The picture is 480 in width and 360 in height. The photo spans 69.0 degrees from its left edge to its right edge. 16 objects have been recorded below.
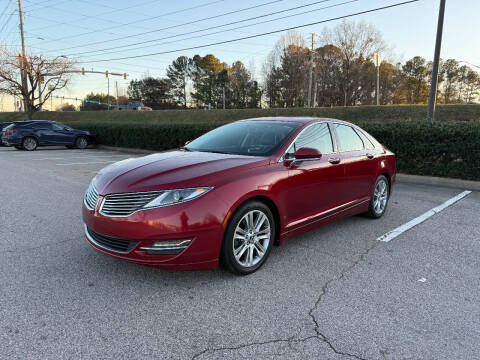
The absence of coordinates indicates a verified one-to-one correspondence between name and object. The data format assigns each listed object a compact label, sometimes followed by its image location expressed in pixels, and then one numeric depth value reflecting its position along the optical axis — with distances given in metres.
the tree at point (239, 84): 66.38
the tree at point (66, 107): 108.02
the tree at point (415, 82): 60.38
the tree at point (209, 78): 73.93
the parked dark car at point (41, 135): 17.31
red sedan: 2.96
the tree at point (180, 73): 84.62
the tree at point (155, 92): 88.44
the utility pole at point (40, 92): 31.70
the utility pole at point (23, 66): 29.92
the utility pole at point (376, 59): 19.59
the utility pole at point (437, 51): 10.93
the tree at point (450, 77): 66.44
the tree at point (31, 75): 30.00
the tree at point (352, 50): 48.12
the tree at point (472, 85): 66.38
